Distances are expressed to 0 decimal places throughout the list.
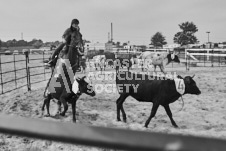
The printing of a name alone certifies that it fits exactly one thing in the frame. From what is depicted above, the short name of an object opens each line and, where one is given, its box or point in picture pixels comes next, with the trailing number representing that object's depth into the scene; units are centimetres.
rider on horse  580
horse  526
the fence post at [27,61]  894
